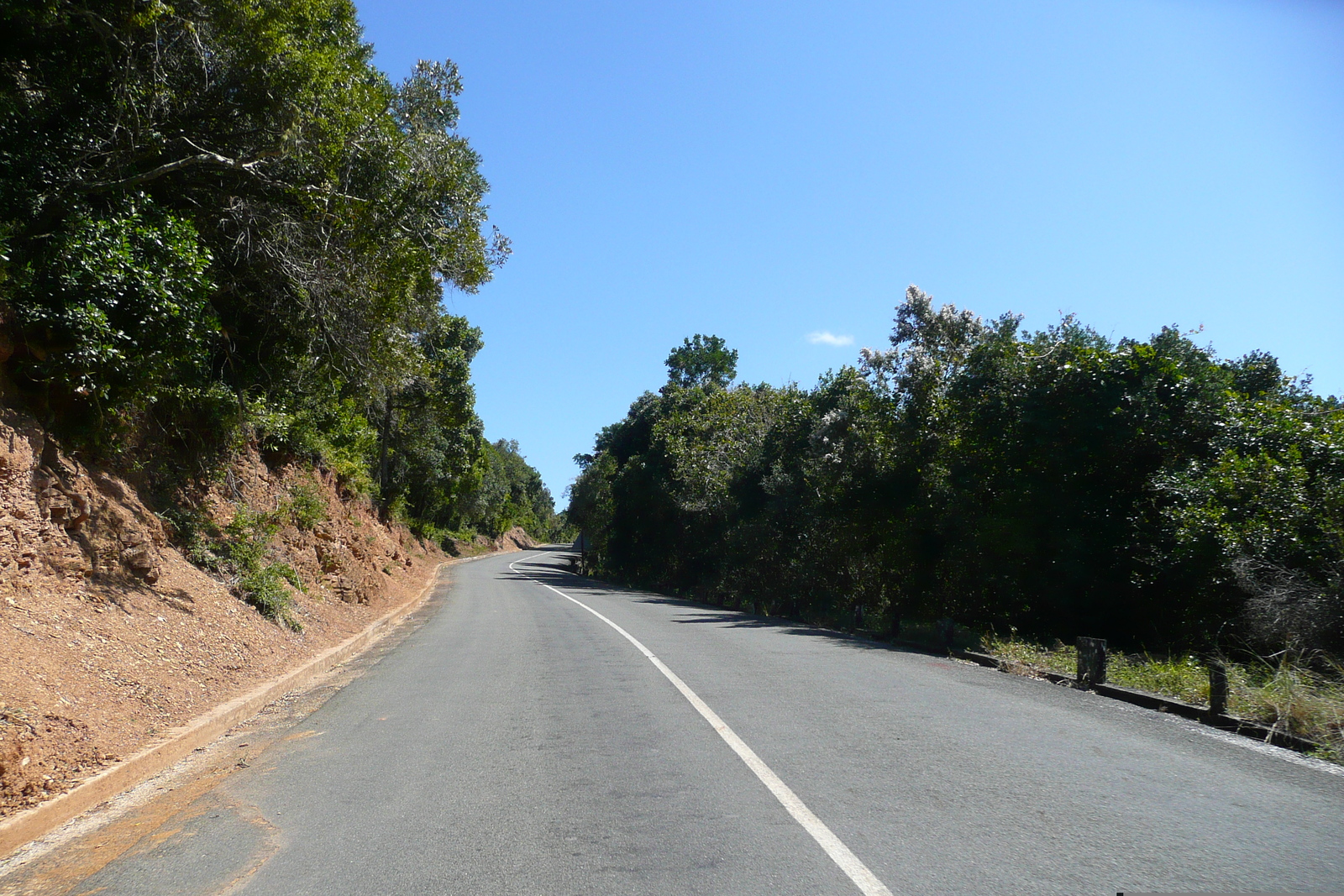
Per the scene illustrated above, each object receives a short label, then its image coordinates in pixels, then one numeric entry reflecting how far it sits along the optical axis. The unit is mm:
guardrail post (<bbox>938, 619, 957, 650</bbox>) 14602
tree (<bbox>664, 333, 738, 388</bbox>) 59969
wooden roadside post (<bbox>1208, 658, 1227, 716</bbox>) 7965
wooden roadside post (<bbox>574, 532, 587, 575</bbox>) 64062
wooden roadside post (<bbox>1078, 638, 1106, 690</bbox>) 10078
